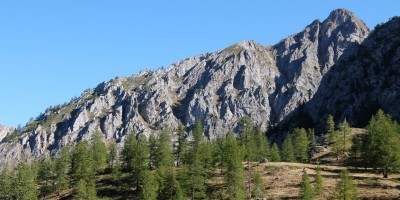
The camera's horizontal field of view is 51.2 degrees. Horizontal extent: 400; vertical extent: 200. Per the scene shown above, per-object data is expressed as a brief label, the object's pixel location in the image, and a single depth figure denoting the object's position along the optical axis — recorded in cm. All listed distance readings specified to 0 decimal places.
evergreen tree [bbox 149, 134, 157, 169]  11856
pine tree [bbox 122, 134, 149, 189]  10681
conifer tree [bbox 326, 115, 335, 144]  13492
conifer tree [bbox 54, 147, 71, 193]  11519
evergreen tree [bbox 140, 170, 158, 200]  8869
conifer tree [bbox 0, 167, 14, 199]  10930
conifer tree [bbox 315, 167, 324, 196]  7712
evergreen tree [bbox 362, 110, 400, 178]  8888
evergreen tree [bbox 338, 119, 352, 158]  12756
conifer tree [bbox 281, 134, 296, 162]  13112
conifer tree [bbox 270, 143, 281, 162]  13150
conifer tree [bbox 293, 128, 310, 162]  13100
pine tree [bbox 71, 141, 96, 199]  9431
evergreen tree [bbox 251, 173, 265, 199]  8056
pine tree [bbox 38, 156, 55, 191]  12525
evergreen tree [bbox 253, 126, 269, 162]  12850
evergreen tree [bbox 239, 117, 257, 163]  11744
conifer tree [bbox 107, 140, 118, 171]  13288
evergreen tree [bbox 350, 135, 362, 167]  10944
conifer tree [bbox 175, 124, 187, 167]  12525
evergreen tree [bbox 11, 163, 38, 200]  10312
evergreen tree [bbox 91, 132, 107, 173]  11989
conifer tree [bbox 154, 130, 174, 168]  11531
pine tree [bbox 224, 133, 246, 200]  8433
